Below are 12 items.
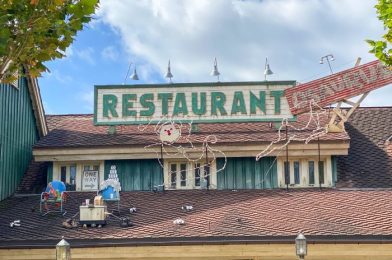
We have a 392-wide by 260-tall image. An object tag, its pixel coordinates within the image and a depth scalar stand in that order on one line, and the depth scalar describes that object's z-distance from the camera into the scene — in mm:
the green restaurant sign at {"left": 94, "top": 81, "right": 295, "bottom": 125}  19344
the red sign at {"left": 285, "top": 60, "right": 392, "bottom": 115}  19266
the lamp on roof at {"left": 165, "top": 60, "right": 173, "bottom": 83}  21656
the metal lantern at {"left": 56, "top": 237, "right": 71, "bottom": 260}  12727
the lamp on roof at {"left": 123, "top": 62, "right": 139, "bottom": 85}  21502
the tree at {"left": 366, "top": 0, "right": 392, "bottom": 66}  10023
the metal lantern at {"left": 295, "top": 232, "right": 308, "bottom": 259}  13031
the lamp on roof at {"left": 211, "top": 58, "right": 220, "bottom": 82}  21359
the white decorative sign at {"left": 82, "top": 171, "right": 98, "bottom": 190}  18766
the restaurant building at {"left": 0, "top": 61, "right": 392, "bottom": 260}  15844
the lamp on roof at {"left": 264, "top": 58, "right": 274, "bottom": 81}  20980
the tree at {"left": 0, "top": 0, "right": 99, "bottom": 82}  8586
